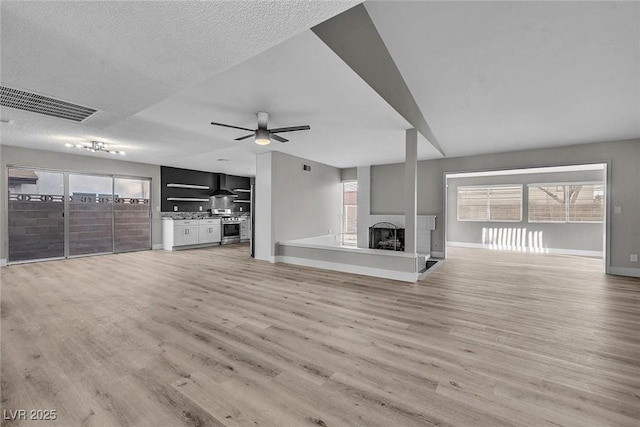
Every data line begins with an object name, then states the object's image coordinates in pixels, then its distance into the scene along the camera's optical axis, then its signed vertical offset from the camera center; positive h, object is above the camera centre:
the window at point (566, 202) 7.09 +0.27
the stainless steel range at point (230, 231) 9.02 -0.69
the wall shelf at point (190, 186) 8.21 +0.80
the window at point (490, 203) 8.02 +0.26
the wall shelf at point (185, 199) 8.23 +0.37
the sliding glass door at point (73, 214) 5.67 -0.09
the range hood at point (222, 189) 9.22 +0.79
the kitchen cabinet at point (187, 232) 7.68 -0.65
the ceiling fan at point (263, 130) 3.54 +1.09
